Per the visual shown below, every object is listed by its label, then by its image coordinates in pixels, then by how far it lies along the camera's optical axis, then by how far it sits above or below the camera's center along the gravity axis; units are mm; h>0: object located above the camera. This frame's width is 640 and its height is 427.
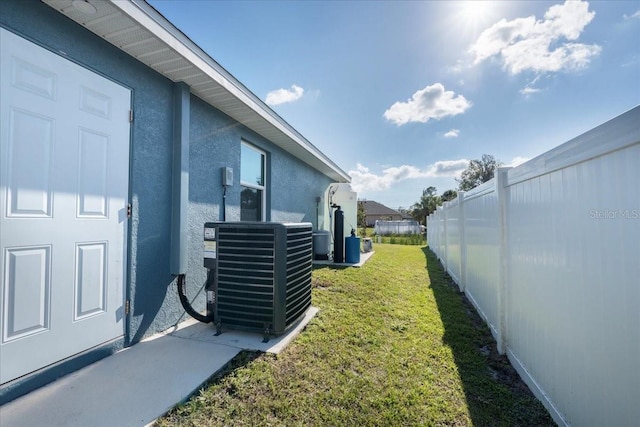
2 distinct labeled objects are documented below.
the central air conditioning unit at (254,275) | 2867 -595
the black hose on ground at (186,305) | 3109 -1003
